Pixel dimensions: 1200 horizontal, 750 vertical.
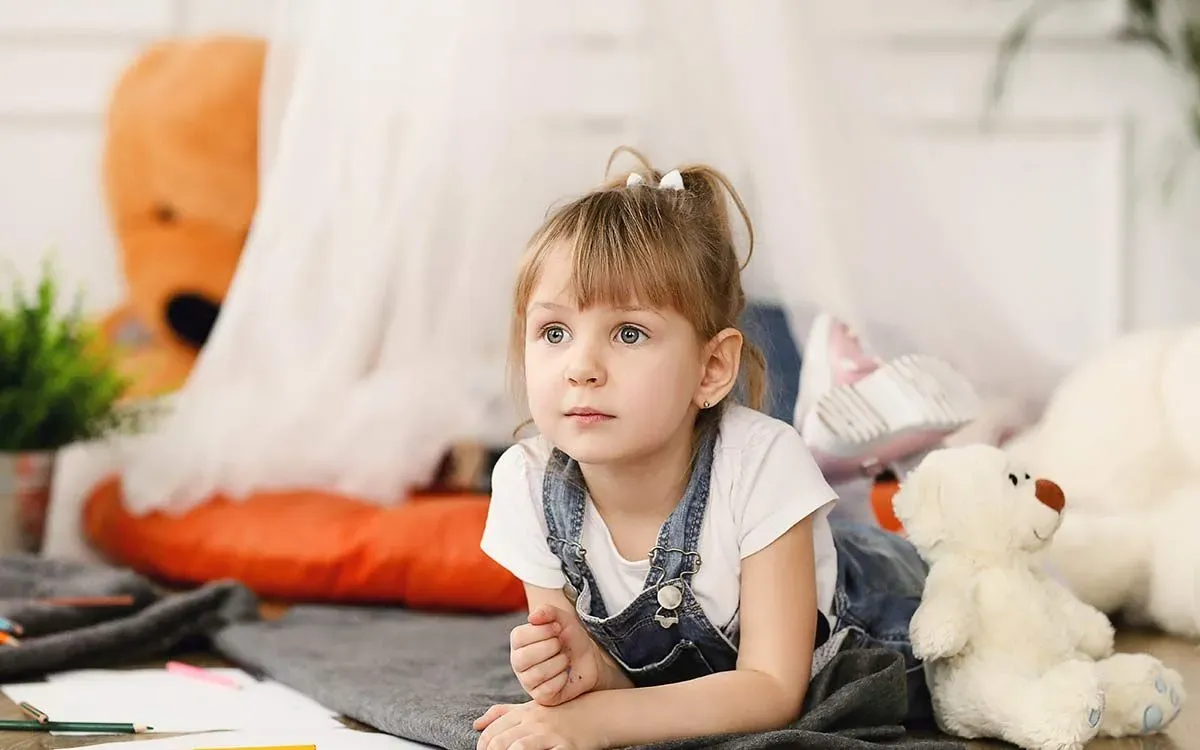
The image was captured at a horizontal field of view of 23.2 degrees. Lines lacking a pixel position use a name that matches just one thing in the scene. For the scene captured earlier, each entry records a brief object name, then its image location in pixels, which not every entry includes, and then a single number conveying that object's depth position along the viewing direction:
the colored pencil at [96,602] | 2.22
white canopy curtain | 2.42
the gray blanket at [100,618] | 2.11
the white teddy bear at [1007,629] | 1.85
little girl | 1.79
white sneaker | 2.13
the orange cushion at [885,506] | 2.22
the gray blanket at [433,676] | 1.82
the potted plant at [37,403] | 2.55
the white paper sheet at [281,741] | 1.86
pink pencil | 2.09
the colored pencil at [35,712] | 1.93
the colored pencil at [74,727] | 1.91
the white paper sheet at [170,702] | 1.95
